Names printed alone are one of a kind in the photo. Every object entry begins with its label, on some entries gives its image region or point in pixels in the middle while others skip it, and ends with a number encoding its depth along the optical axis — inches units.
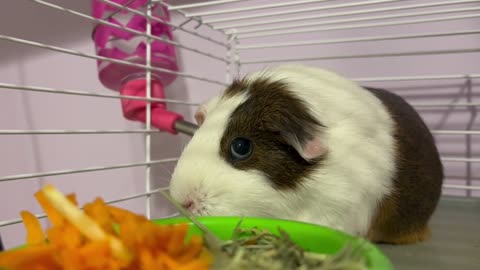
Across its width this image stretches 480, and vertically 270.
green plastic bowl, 10.9
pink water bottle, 18.0
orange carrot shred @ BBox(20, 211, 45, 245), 9.5
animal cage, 19.1
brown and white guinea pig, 13.9
